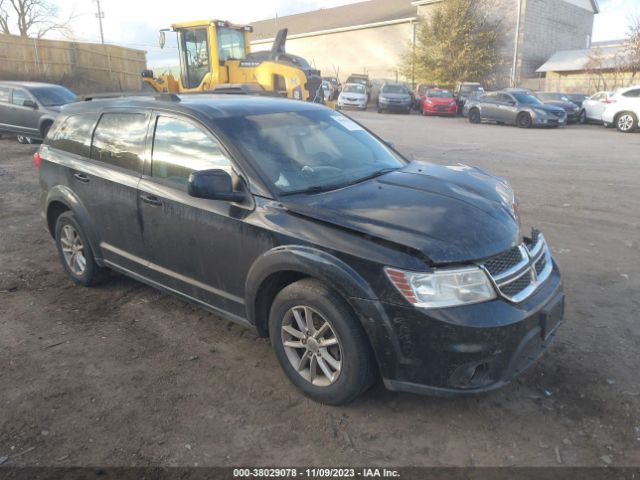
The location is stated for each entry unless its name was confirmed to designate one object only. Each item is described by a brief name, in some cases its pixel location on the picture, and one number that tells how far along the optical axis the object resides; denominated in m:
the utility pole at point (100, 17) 54.96
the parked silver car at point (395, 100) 29.69
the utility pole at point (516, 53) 36.38
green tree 36.62
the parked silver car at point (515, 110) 20.83
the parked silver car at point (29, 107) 13.54
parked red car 28.08
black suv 2.78
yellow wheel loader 14.75
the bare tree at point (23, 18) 46.69
